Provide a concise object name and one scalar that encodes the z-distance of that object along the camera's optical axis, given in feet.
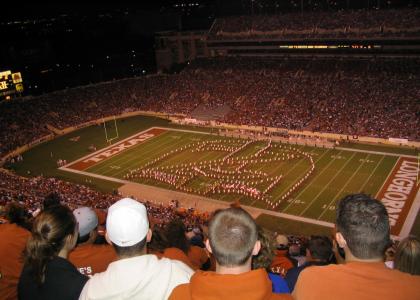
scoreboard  151.74
